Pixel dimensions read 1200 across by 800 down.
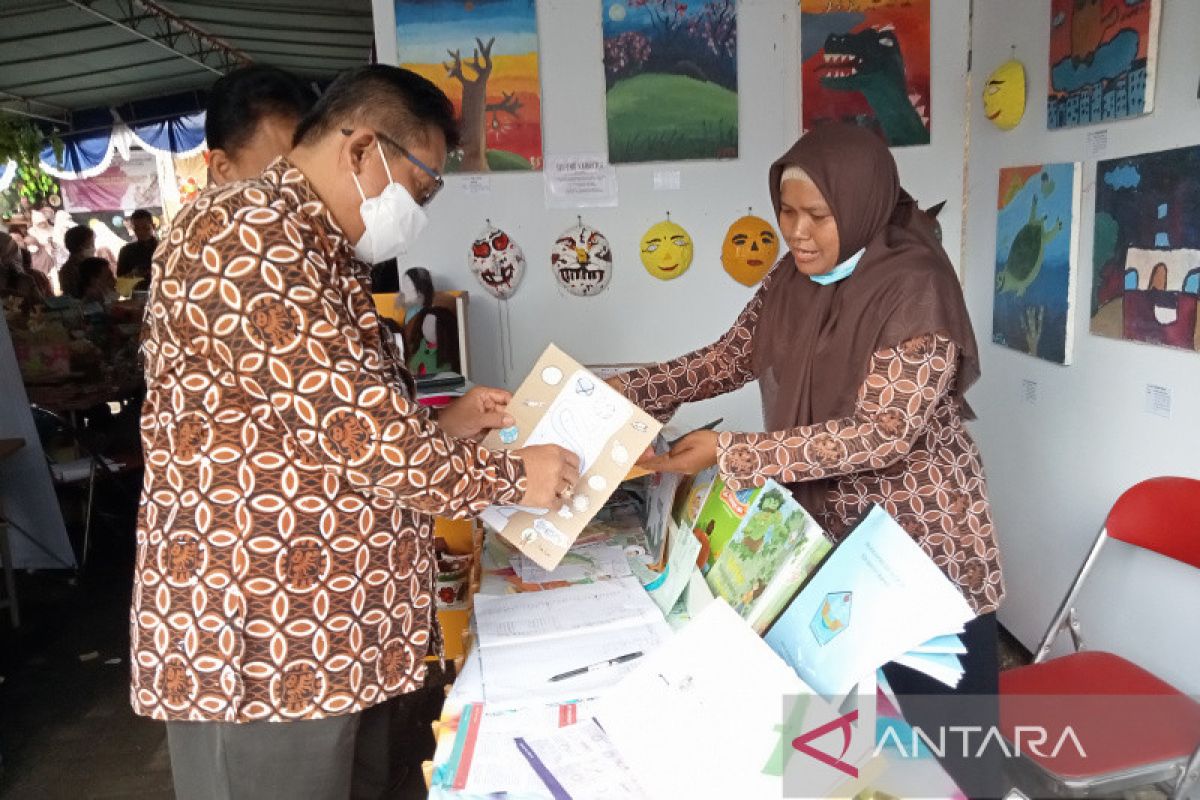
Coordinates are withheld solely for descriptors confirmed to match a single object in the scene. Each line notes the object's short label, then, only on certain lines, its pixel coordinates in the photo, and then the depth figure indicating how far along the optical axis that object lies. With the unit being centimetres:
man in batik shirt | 118
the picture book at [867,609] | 107
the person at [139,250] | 643
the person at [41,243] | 1045
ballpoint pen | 144
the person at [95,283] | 539
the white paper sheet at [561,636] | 141
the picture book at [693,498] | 176
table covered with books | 108
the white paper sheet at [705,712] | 109
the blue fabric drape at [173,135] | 983
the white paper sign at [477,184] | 338
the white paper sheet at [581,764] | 114
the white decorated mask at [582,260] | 342
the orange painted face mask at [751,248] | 342
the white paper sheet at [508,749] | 115
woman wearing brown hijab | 151
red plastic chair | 167
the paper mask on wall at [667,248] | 342
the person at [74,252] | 602
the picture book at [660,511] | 192
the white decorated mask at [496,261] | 341
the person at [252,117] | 179
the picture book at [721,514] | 156
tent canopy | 628
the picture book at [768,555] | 131
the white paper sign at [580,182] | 337
